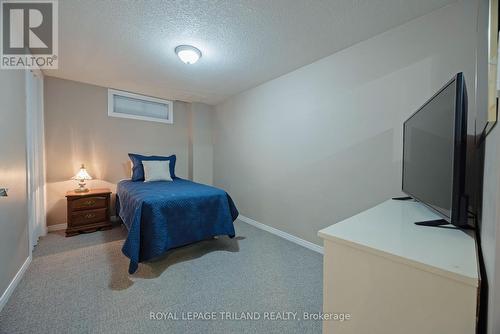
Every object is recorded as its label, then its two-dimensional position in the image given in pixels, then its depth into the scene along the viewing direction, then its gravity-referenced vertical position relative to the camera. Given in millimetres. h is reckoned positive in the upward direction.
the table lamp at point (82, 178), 2908 -272
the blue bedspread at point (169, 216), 1904 -605
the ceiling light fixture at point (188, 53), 2088 +1121
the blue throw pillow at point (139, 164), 3288 -71
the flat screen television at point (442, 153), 849 +49
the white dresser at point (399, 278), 616 -403
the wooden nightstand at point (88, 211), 2781 -742
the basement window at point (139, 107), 3429 +964
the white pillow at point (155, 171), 3230 -181
